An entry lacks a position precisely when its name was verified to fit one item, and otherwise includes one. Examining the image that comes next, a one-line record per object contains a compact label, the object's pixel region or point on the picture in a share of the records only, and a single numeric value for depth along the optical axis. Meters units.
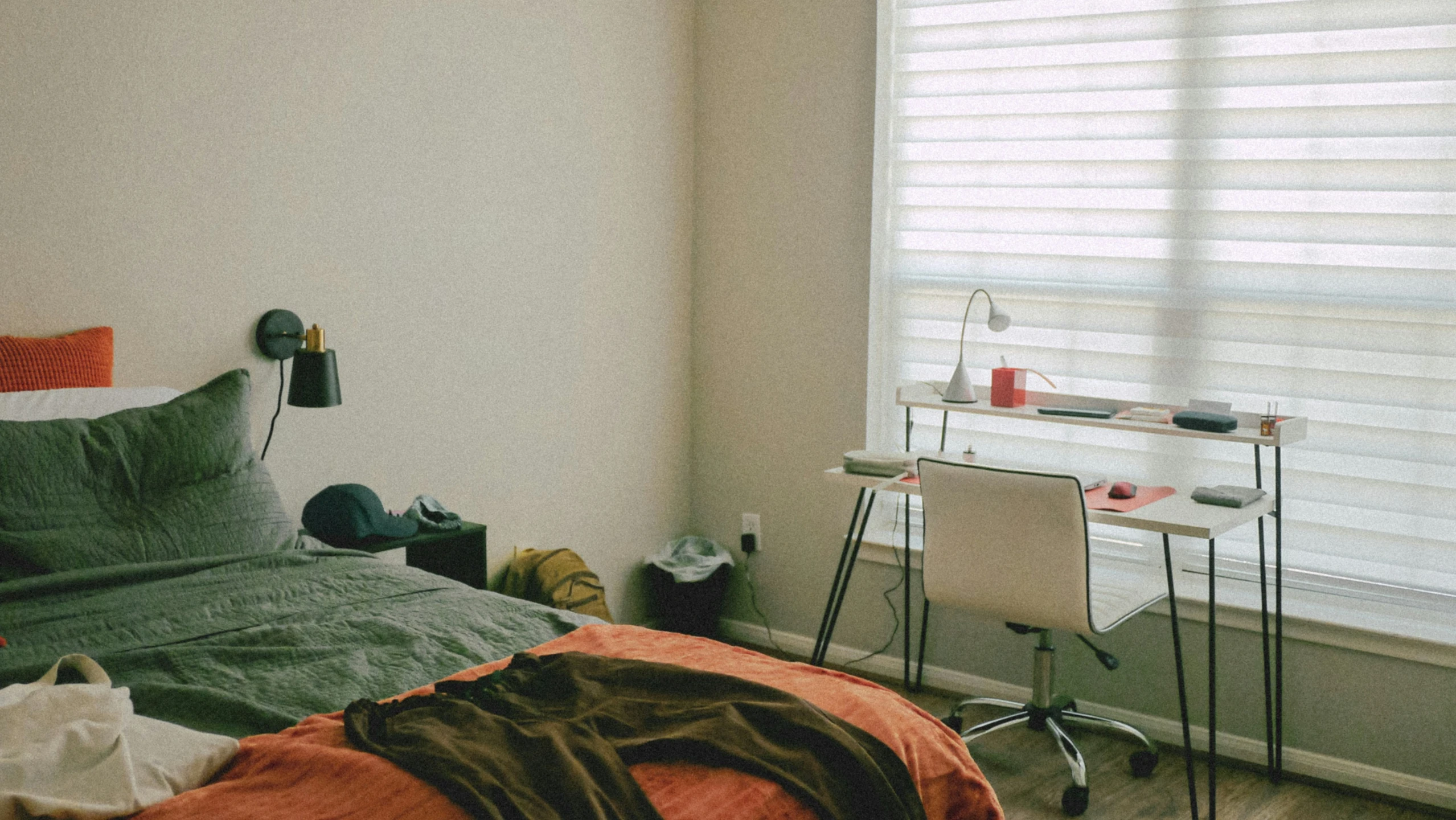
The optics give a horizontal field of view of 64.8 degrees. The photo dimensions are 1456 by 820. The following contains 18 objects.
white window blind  2.87
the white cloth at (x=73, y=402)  2.20
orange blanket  1.31
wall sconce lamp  2.69
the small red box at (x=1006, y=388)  3.21
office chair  2.64
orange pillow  2.29
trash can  3.92
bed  1.42
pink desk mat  2.80
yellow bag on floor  3.42
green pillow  2.02
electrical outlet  4.05
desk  2.65
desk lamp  3.26
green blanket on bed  1.63
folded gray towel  2.79
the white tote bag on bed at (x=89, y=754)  1.23
